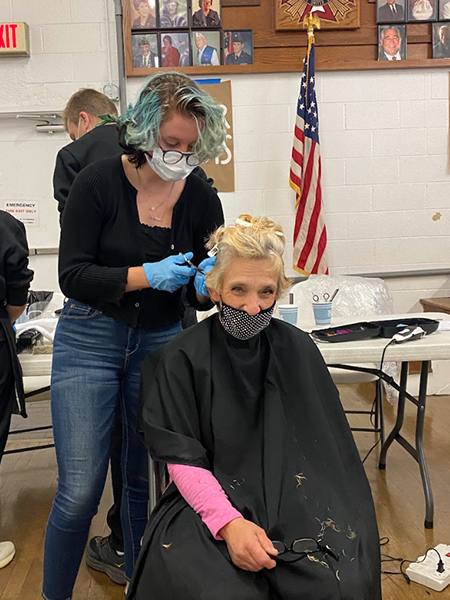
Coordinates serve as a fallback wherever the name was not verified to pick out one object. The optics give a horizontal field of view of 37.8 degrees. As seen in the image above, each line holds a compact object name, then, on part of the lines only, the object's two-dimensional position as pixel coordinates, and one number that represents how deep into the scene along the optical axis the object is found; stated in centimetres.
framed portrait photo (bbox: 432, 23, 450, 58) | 418
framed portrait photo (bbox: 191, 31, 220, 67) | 410
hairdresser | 157
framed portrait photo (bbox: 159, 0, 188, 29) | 407
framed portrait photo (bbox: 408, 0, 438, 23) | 418
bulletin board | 409
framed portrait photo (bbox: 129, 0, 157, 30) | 404
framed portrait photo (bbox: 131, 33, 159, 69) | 406
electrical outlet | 208
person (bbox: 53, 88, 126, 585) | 225
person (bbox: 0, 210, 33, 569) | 210
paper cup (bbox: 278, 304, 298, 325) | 256
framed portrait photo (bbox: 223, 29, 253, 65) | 410
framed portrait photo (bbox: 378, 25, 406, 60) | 415
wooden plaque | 406
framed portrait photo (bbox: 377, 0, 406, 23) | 414
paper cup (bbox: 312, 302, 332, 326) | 269
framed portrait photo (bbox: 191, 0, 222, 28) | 408
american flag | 402
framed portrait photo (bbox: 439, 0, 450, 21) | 418
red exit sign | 391
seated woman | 131
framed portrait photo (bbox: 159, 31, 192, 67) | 409
